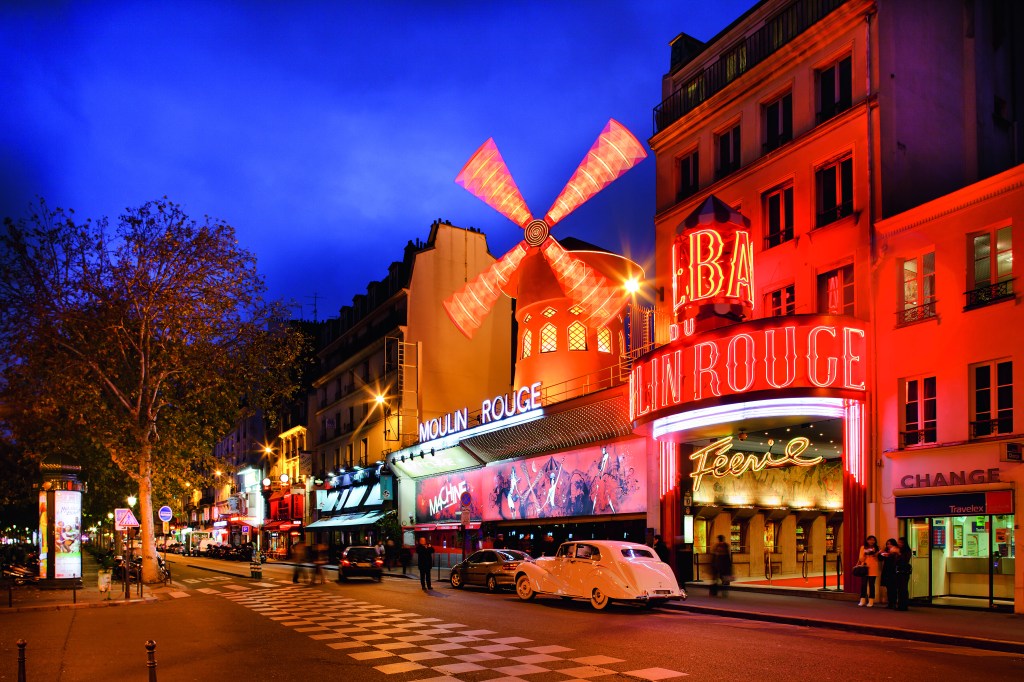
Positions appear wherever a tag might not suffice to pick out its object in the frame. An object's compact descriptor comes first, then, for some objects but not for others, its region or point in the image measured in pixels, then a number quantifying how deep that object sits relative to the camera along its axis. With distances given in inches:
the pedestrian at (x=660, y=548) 942.4
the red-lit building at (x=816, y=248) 791.1
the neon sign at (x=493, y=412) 1306.6
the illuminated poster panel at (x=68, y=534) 1138.7
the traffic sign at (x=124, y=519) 1062.4
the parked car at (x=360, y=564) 1176.2
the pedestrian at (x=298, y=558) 1151.0
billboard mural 1128.2
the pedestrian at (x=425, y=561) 1003.9
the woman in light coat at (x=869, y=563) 742.5
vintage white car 720.3
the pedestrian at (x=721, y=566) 869.8
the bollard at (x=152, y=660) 275.1
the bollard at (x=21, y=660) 288.3
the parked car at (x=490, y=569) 957.2
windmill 1225.4
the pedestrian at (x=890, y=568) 723.4
